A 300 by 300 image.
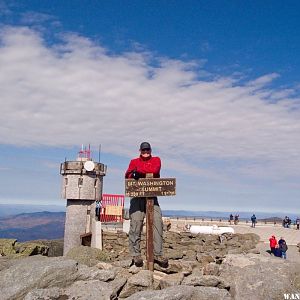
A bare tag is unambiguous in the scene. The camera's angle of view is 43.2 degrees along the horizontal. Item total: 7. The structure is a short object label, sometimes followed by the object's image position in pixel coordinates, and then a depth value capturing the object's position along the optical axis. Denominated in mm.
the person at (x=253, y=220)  36666
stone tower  28000
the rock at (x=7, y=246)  19120
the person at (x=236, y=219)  40406
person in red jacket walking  24609
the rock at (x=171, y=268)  10688
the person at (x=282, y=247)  23516
